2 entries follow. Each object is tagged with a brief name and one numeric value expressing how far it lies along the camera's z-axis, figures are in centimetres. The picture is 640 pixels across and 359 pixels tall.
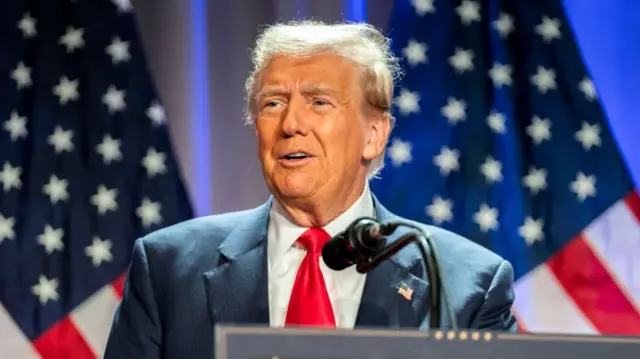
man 404
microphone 272
